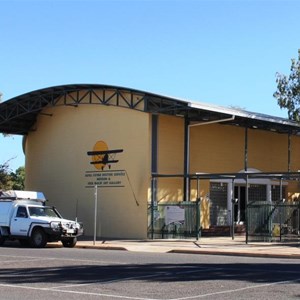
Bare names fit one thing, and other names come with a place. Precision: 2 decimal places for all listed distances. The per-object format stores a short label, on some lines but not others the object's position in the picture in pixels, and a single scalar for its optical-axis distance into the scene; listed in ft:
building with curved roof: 96.68
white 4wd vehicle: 80.07
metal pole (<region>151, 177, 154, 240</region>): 94.12
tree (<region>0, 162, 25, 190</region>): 152.25
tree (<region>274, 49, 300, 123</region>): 112.16
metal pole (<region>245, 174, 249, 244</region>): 83.79
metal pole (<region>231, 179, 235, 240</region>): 93.35
